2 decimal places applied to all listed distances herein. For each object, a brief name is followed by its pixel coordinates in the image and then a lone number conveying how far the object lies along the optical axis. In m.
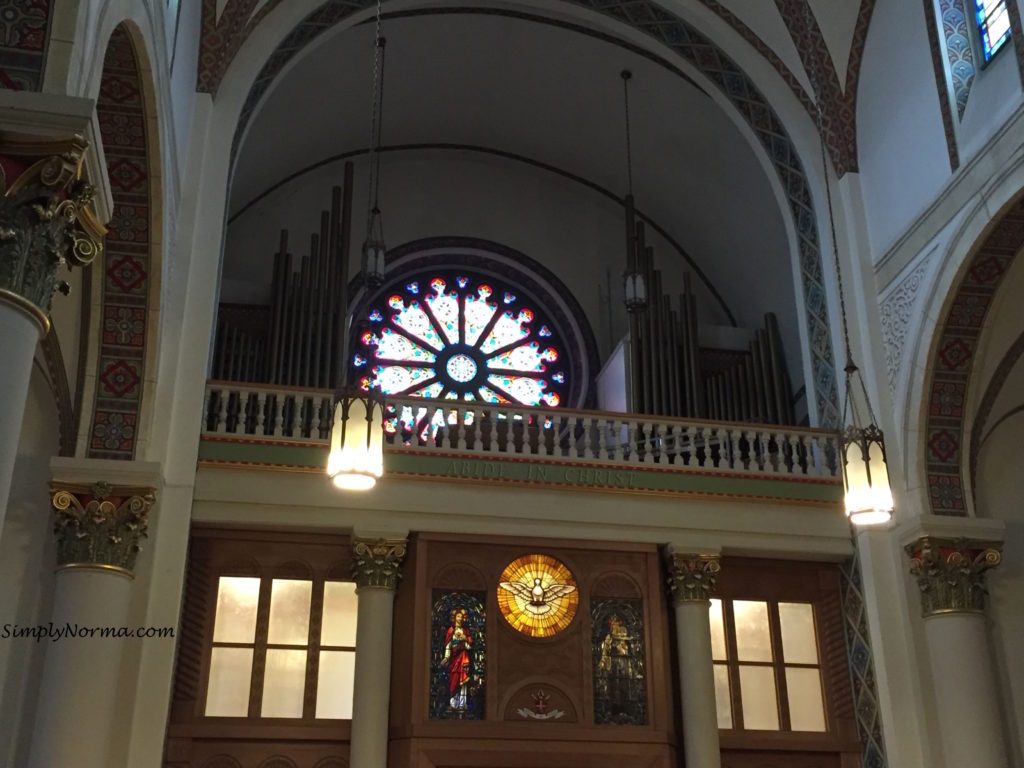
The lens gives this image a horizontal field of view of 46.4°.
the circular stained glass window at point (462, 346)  14.45
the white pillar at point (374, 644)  9.16
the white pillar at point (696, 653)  9.62
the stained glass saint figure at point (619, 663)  9.82
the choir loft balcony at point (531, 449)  9.94
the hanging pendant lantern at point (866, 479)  7.09
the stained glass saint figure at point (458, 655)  9.53
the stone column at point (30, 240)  4.98
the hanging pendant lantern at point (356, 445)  6.62
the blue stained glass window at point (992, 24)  9.54
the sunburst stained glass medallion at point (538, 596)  9.98
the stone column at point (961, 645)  9.44
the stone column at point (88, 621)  8.11
